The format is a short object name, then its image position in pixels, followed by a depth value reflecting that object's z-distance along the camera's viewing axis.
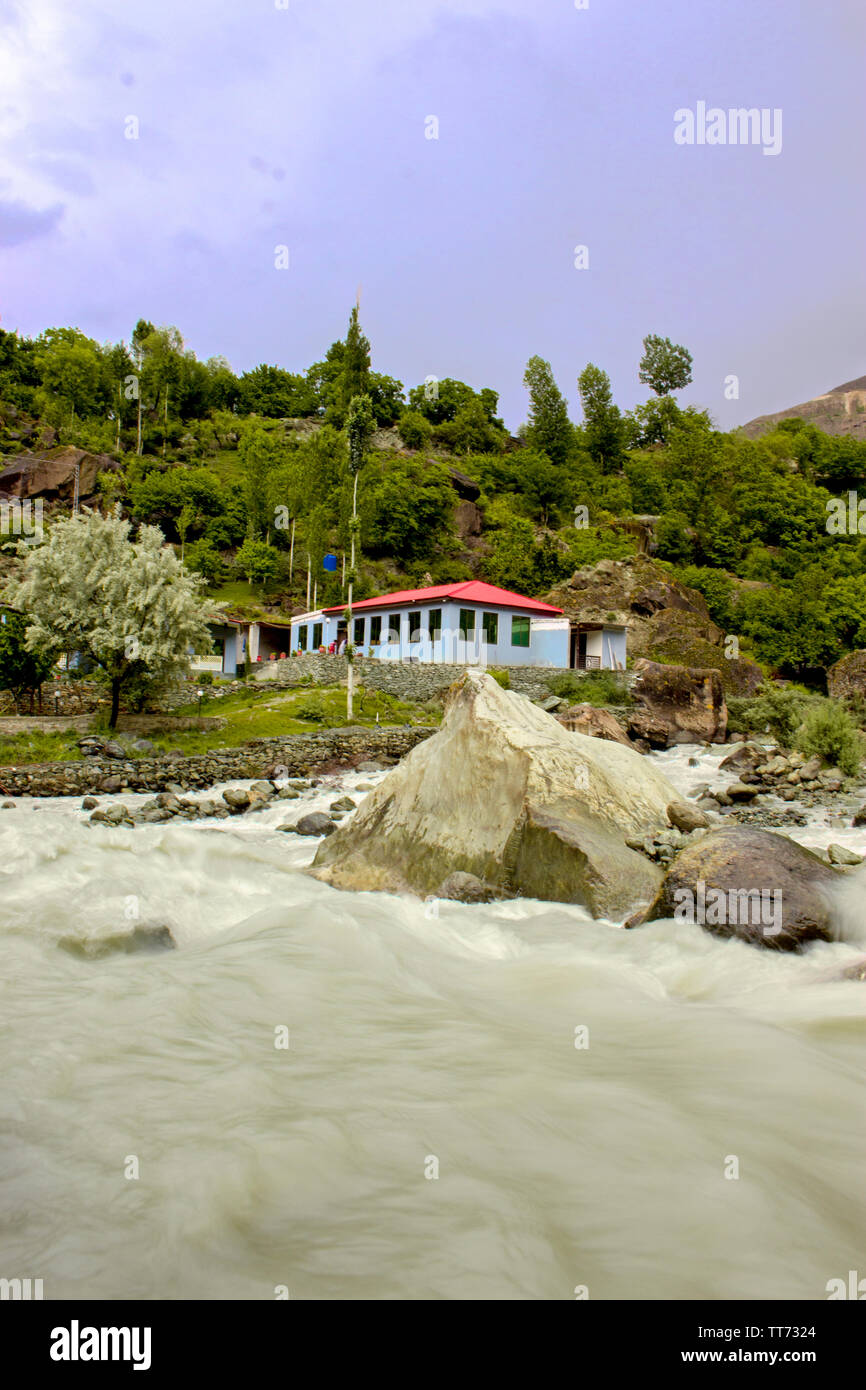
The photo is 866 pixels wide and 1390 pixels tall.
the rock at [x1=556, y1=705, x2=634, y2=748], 24.02
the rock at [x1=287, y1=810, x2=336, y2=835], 15.94
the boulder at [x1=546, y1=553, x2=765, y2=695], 48.81
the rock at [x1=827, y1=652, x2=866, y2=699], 37.88
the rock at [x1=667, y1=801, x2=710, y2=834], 10.32
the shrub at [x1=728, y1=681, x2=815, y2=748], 29.31
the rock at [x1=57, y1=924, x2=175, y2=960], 6.58
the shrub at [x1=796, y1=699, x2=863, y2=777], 22.34
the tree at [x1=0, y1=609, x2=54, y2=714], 29.52
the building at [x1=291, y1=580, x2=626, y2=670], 43.91
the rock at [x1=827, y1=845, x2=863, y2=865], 10.54
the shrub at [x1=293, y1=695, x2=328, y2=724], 32.70
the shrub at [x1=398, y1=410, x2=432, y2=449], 103.56
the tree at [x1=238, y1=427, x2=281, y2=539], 74.62
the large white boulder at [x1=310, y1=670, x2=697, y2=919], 8.49
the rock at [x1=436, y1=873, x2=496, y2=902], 8.70
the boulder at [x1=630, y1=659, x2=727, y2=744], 31.38
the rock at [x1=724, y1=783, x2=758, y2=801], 18.45
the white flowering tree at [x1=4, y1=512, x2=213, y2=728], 28.53
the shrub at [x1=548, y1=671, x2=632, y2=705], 39.44
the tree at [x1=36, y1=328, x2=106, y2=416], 95.25
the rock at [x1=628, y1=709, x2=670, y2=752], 30.42
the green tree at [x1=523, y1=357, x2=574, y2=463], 100.96
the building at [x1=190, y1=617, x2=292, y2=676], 50.59
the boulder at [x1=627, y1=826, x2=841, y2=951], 6.71
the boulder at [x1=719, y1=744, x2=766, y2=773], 23.88
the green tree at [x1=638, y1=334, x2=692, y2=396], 129.25
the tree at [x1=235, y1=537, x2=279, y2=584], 67.75
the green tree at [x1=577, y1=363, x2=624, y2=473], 105.62
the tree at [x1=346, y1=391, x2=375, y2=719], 36.22
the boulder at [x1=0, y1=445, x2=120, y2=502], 72.62
